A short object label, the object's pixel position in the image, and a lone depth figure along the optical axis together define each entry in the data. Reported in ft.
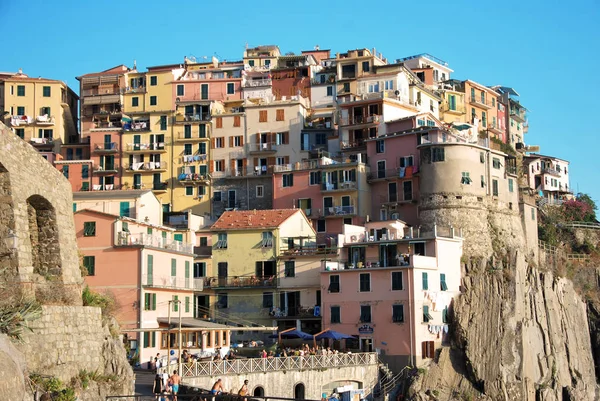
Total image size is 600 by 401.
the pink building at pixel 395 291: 192.03
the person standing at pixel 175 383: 111.24
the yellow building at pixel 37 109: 293.23
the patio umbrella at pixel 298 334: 183.84
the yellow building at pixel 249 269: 216.95
